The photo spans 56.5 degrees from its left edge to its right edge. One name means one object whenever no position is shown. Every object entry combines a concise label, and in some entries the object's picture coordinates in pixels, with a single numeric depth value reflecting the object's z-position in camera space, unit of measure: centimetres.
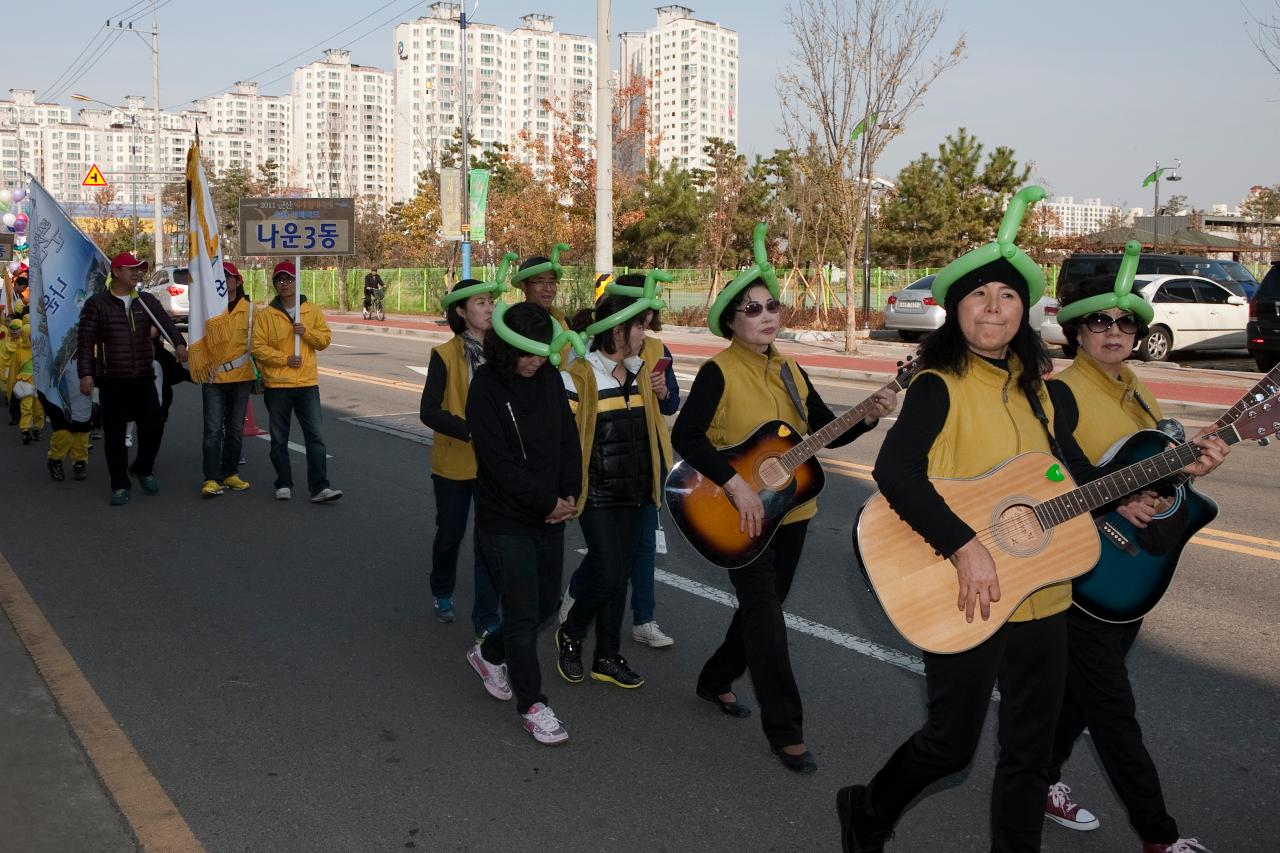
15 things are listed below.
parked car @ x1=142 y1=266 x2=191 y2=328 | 3006
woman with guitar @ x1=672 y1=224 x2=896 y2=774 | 415
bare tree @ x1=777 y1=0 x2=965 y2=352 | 2180
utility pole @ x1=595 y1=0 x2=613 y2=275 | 1752
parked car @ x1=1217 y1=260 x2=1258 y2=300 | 2348
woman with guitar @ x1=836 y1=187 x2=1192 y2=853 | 302
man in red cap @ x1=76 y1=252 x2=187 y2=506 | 898
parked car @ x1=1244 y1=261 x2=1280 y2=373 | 1669
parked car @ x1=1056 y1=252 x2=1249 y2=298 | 2250
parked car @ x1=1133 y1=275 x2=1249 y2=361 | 2064
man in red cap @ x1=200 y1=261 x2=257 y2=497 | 929
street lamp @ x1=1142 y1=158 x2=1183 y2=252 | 3444
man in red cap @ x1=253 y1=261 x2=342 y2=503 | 895
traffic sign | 4038
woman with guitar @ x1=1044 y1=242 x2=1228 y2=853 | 337
